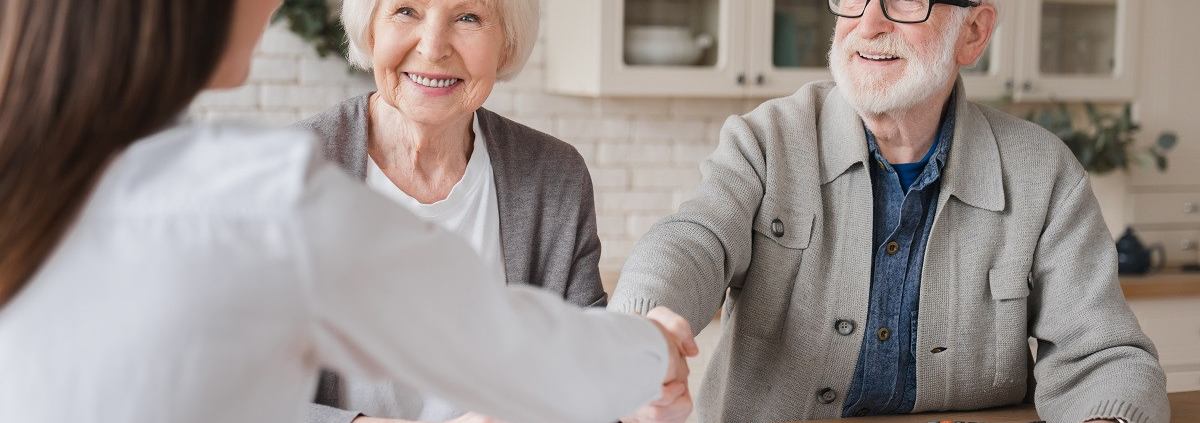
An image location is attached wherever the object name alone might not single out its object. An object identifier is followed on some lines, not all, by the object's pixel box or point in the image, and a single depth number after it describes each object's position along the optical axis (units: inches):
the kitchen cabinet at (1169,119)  160.9
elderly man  75.6
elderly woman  73.2
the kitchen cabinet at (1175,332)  151.2
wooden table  72.1
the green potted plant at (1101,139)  153.9
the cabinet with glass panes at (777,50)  138.6
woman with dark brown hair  29.5
